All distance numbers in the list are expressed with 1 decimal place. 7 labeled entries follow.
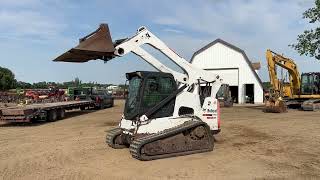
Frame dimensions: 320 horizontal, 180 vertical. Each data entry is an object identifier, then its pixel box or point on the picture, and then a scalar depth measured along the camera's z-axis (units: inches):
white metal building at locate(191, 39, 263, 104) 1097.4
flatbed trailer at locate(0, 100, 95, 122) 487.3
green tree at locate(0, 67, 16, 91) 2438.8
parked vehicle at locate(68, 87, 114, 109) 861.9
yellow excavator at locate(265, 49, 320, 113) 746.0
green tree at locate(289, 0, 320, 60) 917.6
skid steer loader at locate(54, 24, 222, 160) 279.5
